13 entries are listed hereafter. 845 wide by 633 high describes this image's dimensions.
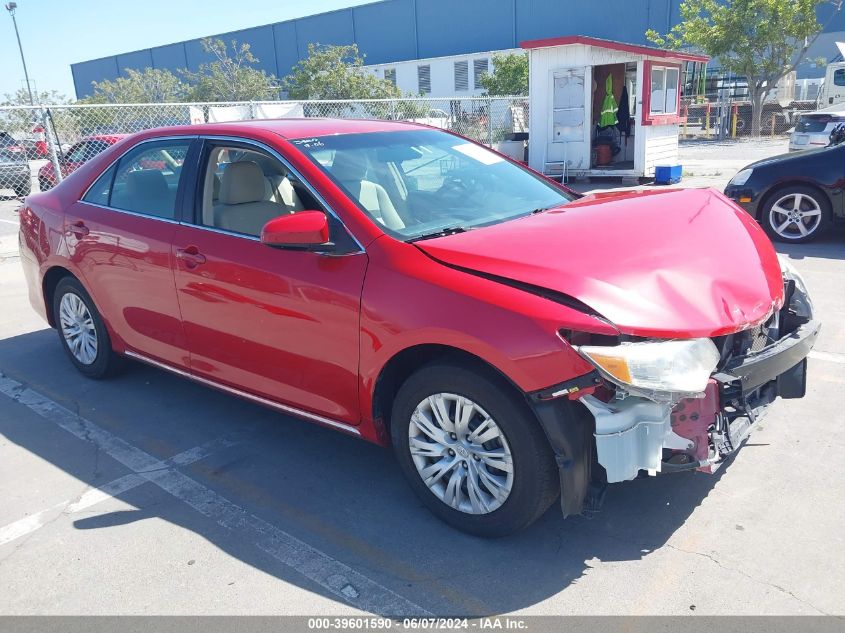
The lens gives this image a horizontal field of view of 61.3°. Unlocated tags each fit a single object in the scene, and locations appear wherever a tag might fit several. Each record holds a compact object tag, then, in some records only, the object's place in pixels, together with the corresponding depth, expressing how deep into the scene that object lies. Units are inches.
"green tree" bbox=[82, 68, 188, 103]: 1477.6
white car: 548.1
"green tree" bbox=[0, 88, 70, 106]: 1259.2
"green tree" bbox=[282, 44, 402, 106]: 1202.6
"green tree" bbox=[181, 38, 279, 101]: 1386.6
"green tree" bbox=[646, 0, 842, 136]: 1054.4
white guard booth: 543.2
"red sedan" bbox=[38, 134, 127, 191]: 524.4
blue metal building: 1604.3
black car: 307.6
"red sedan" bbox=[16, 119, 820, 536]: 104.5
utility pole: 1350.9
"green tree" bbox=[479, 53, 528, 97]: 1336.1
